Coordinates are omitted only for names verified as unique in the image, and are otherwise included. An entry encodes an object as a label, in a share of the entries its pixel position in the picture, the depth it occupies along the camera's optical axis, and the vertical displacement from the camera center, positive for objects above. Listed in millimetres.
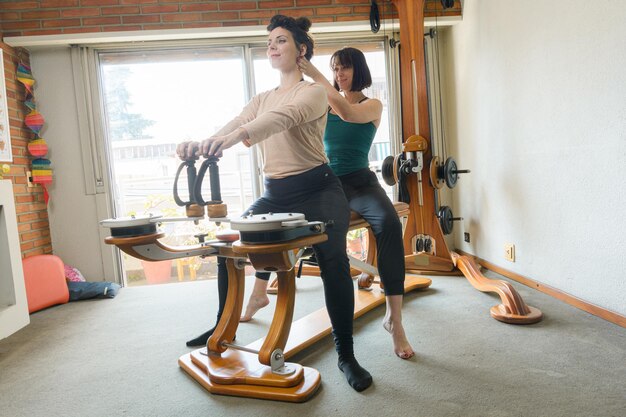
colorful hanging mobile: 3404 +495
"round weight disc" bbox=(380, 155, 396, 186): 3289 +12
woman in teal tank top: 1873 +41
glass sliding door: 3762 +631
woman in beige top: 1562 +60
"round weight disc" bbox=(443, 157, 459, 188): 3072 -36
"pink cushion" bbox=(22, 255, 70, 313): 2910 -563
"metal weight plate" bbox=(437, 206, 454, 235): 3332 -391
